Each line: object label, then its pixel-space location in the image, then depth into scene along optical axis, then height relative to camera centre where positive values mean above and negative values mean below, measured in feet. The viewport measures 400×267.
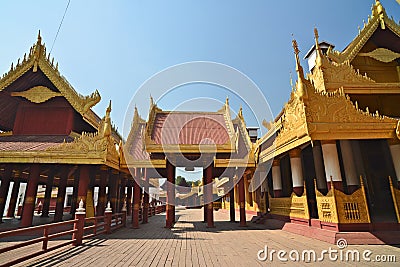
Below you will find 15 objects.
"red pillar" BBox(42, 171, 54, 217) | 51.93 -1.93
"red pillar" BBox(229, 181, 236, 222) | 49.84 -4.48
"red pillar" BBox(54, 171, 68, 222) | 44.97 -0.63
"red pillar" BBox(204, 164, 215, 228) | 39.24 -0.59
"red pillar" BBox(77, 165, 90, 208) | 32.96 +1.83
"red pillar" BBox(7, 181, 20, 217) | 56.29 -1.58
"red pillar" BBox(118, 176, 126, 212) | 53.21 -0.02
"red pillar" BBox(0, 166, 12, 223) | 41.01 +1.39
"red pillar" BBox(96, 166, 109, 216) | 42.63 -0.71
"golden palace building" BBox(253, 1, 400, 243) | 25.82 +6.60
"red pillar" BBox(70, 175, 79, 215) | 52.39 +0.50
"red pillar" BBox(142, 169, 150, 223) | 47.44 -2.78
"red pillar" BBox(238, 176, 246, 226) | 40.78 -2.62
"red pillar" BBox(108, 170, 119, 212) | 46.24 +0.43
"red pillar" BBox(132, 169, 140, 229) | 39.34 -2.40
